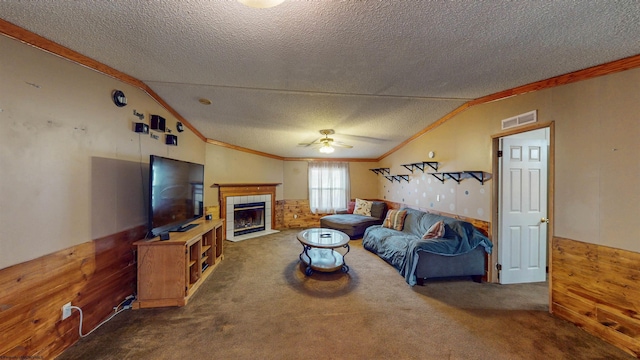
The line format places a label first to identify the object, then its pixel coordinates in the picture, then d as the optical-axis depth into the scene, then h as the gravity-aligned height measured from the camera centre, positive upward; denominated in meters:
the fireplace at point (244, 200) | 5.11 -0.54
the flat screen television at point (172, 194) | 2.38 -0.20
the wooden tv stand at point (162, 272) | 2.37 -1.00
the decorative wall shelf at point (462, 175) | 3.10 +0.07
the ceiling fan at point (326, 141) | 4.00 +0.69
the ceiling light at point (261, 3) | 1.02 +0.80
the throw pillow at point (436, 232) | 3.17 -0.74
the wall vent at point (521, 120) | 2.52 +0.71
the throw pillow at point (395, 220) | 4.48 -0.82
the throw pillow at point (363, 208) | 6.00 -0.77
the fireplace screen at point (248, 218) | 5.45 -1.00
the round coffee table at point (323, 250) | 3.23 -1.25
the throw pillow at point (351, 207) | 6.37 -0.79
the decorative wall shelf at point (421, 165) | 4.08 +0.28
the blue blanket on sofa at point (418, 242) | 2.96 -0.91
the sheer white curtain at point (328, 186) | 6.67 -0.21
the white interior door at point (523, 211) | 2.99 -0.41
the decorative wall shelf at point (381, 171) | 6.09 +0.24
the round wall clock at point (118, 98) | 2.21 +0.79
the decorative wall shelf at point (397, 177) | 5.13 +0.05
